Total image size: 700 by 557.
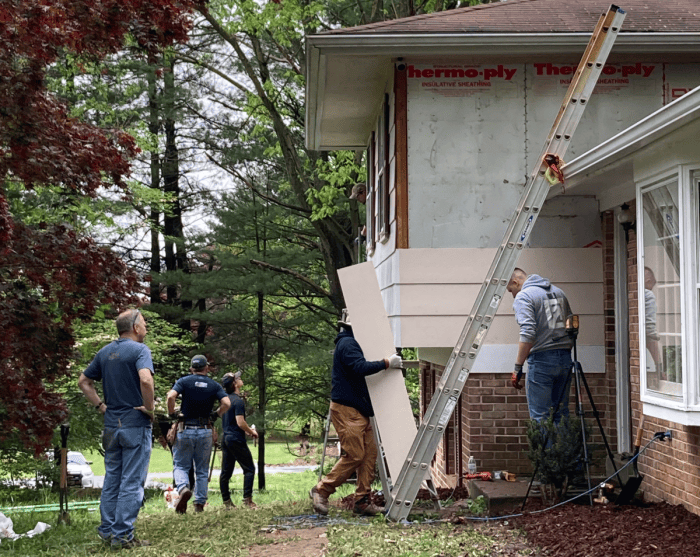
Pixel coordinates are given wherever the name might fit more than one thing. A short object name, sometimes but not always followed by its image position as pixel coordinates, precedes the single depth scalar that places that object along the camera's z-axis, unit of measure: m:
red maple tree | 9.00
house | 9.55
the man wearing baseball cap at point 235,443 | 11.54
